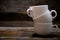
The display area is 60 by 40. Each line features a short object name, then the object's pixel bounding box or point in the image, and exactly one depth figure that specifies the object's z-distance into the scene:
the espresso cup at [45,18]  0.86
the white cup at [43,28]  0.87
